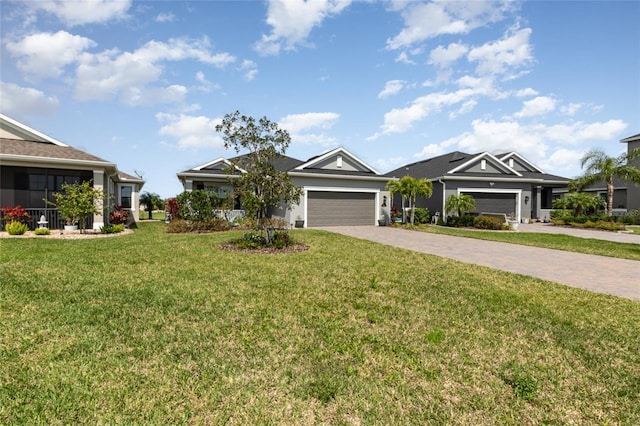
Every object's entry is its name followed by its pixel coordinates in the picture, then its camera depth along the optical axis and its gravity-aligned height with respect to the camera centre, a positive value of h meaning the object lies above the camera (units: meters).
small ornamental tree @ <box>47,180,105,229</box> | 13.13 +0.12
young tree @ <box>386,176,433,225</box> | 19.92 +1.30
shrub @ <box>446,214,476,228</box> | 20.44 -0.77
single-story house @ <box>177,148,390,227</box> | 19.53 +1.35
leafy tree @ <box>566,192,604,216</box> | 23.17 +0.66
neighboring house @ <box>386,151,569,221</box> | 22.55 +1.88
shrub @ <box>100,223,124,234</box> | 14.10 -1.04
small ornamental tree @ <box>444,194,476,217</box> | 20.88 +0.33
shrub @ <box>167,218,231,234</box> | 15.25 -0.97
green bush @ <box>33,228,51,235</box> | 12.52 -1.03
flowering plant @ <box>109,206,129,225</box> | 16.22 -0.57
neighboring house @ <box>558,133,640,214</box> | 25.59 +1.75
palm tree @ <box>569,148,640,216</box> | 22.28 +2.98
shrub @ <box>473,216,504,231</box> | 19.23 -0.84
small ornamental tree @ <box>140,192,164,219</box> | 31.59 +0.62
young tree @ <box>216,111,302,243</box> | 10.24 +1.50
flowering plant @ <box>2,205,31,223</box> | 13.16 -0.38
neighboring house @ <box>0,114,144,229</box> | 13.80 +1.71
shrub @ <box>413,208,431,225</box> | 21.78 -0.52
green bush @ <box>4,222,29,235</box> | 12.30 -0.90
